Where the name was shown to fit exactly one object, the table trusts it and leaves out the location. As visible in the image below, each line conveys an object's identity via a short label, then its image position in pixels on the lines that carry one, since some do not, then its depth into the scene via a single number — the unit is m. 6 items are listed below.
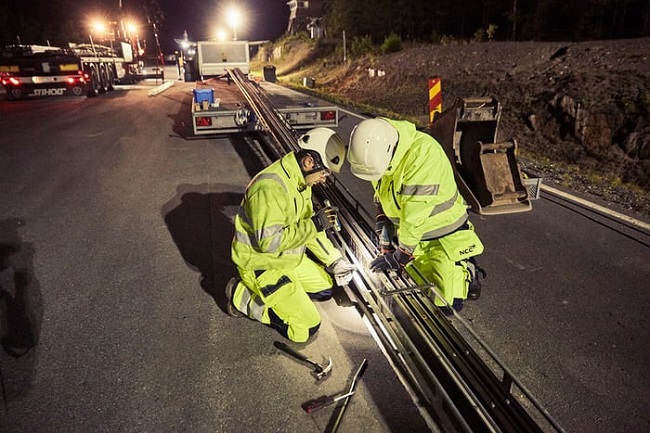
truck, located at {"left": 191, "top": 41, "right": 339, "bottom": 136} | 8.26
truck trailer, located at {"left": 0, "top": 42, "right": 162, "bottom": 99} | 16.69
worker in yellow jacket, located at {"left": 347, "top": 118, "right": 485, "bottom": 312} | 3.12
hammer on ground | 2.86
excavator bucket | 5.30
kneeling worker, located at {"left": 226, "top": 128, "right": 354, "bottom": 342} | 3.04
